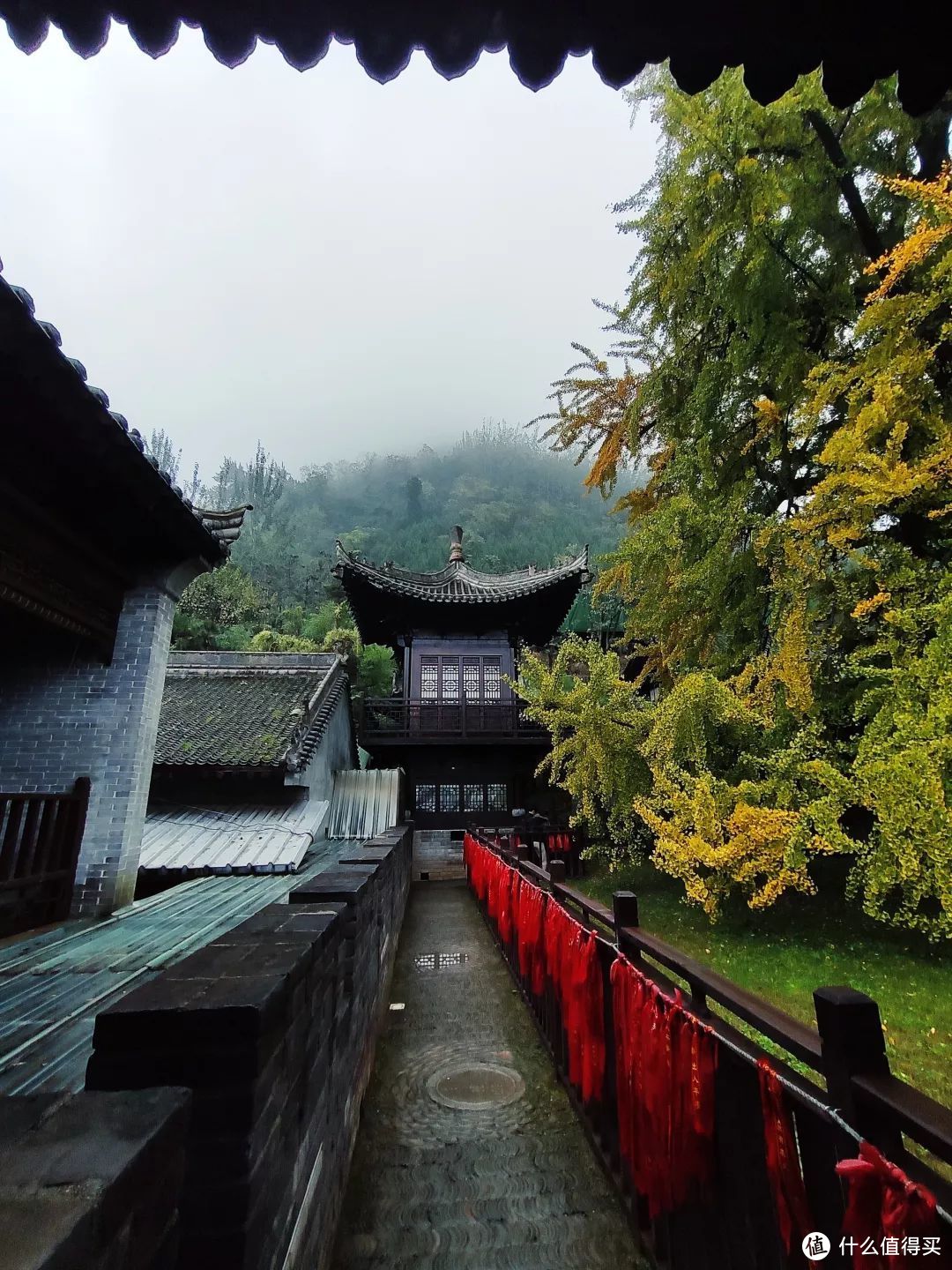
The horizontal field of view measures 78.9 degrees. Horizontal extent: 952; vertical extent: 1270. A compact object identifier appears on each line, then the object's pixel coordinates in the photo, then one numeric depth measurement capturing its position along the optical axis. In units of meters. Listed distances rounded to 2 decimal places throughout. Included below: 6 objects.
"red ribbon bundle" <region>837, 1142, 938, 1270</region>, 1.13
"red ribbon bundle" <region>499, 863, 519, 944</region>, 6.08
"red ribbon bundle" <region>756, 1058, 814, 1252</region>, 1.53
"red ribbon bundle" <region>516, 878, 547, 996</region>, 4.61
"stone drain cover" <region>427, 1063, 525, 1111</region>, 3.82
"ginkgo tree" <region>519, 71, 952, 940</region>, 4.71
